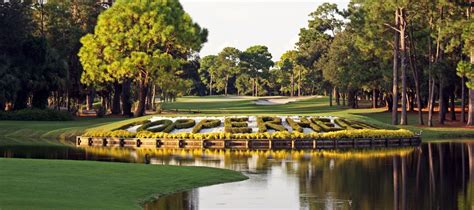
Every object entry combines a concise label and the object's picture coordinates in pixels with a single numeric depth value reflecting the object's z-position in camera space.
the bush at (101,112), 97.56
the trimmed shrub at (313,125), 63.12
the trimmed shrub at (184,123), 65.44
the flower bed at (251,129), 61.06
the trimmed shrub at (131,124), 67.75
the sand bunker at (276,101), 150.62
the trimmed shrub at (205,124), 64.06
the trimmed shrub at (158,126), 64.81
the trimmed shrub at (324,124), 63.44
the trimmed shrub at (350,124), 64.88
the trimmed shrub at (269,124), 62.78
